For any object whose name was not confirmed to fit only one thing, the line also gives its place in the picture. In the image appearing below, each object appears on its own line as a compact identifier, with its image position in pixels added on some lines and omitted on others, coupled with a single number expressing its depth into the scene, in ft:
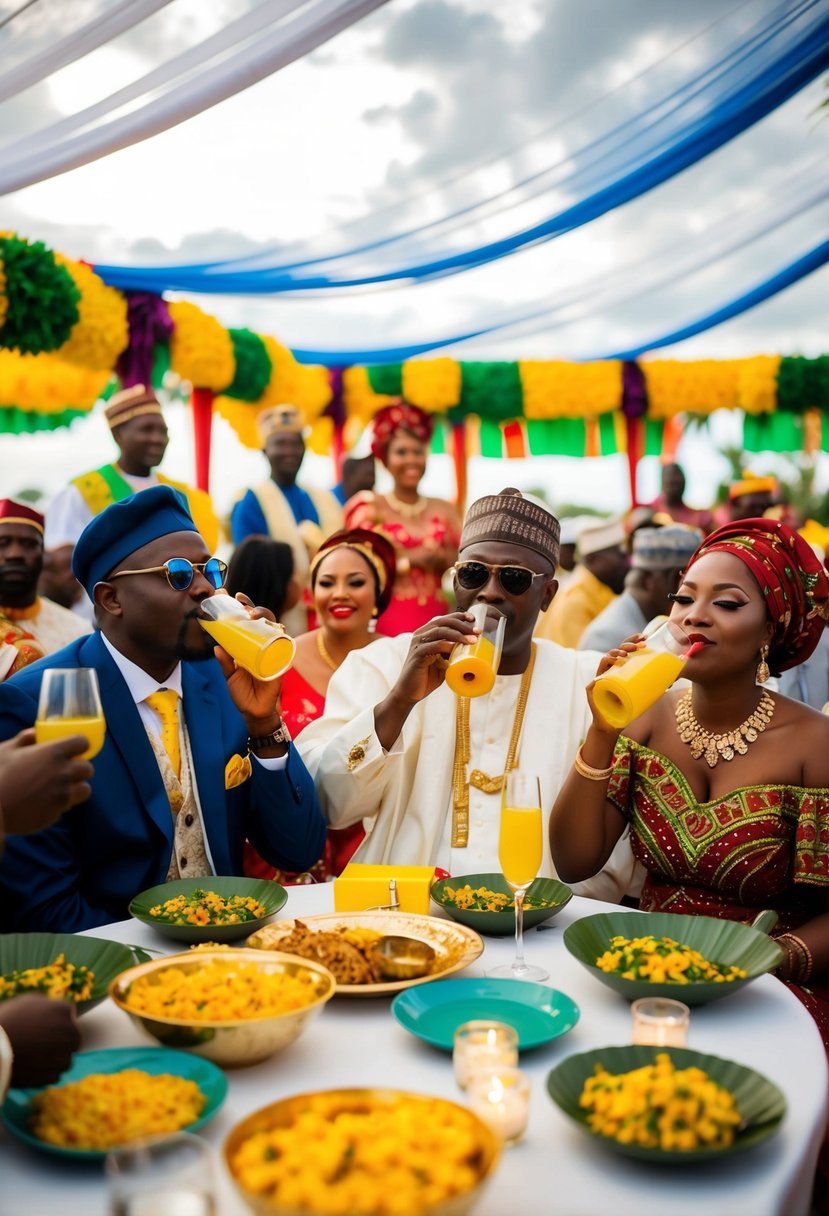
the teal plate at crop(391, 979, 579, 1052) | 5.93
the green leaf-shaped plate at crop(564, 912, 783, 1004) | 6.41
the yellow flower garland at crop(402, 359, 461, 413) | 38.37
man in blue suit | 8.98
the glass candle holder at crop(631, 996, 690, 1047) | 5.77
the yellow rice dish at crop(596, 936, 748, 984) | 6.51
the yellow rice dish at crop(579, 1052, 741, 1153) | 4.69
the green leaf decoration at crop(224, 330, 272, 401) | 29.68
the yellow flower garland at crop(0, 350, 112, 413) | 30.30
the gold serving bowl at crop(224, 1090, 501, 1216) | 4.01
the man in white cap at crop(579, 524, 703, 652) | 19.67
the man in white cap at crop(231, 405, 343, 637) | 25.00
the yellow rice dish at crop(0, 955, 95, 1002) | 5.95
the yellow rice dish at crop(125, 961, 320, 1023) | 5.65
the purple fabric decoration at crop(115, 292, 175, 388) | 24.91
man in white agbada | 10.72
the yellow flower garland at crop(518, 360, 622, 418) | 39.52
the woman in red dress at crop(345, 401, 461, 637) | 23.29
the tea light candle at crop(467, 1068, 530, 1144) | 4.84
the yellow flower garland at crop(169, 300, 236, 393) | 26.89
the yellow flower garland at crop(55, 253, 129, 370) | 22.40
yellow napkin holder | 8.02
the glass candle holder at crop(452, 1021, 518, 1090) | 5.18
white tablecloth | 4.53
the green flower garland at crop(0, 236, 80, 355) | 19.45
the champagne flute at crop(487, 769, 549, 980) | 7.38
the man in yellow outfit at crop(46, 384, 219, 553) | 21.95
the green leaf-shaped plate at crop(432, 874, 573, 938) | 7.75
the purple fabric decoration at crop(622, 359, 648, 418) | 40.60
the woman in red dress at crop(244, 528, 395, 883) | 14.79
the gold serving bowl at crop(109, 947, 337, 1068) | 5.42
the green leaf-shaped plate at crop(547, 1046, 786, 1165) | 4.64
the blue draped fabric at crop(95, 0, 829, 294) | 21.54
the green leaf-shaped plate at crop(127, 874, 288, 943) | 7.36
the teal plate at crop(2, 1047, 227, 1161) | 4.73
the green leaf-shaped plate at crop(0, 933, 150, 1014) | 6.61
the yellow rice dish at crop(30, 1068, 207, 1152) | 4.73
